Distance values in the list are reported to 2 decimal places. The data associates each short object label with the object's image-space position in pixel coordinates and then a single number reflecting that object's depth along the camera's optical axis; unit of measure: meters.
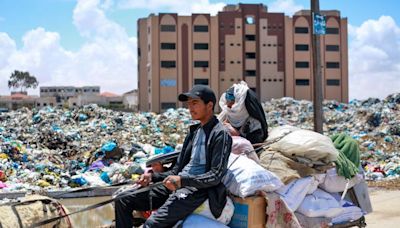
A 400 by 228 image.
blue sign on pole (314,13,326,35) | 8.63
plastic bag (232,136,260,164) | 3.96
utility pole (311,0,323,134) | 8.65
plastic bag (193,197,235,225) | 3.50
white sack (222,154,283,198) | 3.56
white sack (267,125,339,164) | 4.20
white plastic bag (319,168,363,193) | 4.37
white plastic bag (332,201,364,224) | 4.39
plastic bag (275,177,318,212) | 3.87
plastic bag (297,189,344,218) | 4.05
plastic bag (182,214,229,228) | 3.39
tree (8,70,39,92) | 93.75
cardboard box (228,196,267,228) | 3.56
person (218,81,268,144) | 4.48
